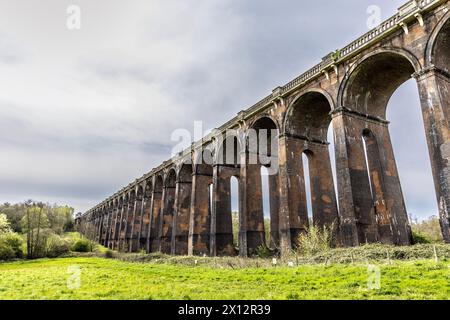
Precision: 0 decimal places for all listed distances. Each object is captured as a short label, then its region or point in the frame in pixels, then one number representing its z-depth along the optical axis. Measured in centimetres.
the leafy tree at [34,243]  4258
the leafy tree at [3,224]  4029
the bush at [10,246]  3856
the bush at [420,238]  1925
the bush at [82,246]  4919
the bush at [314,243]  1652
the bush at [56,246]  4431
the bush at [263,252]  2202
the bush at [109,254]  4282
